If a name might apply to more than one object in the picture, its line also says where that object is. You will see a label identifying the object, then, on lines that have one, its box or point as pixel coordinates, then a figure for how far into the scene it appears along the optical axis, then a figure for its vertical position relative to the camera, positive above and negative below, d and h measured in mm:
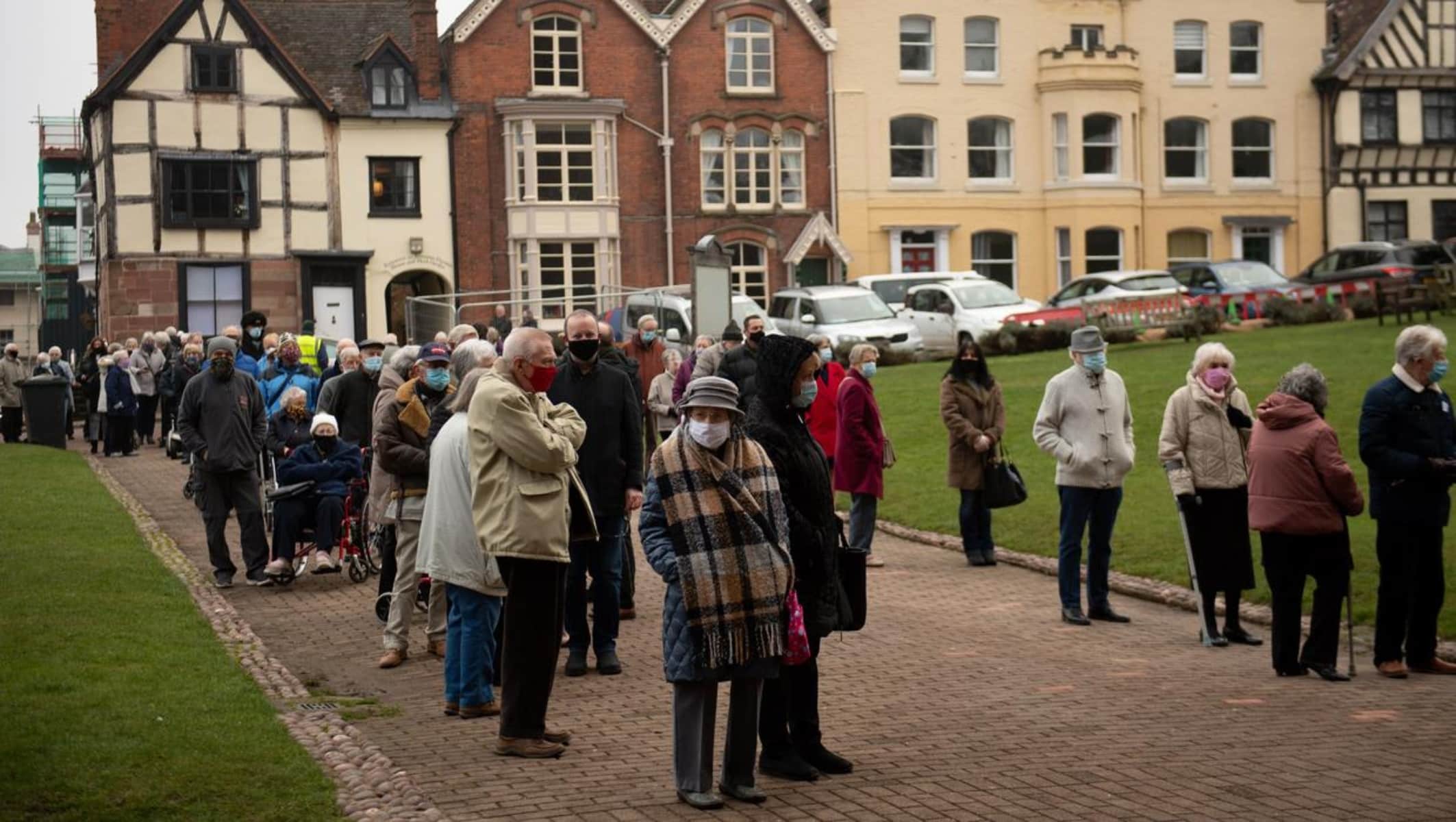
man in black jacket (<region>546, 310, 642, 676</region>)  11148 -446
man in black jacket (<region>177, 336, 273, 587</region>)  15078 -400
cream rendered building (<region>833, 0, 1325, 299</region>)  49188 +6511
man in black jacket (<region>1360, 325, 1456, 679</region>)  10891 -650
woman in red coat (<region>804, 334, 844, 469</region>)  16291 -281
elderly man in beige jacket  8906 -611
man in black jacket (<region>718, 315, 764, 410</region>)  16062 +150
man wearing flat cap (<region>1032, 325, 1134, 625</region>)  13180 -538
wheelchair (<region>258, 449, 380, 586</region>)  15422 -1259
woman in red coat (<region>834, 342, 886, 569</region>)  15484 -568
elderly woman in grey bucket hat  7762 -746
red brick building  45906 +6220
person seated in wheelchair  15242 -806
